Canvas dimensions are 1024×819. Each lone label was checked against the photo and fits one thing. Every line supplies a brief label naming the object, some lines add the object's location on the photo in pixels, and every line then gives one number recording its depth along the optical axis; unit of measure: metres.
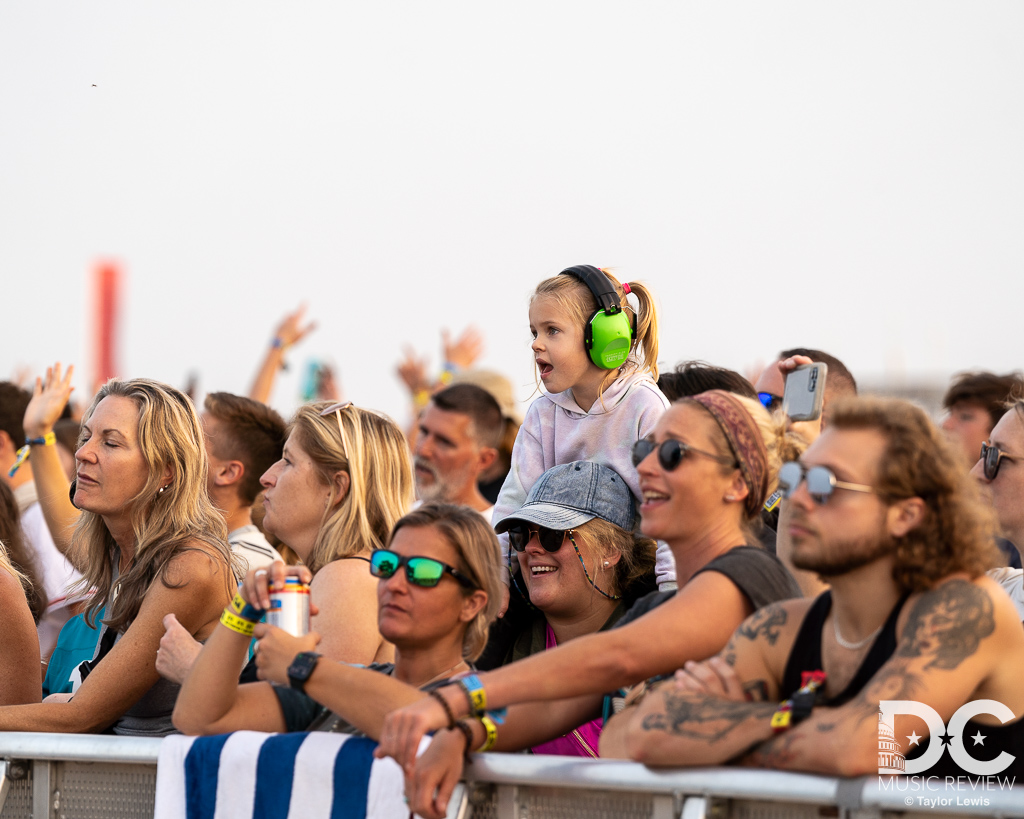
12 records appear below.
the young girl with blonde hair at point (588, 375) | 8.97
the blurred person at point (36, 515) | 11.27
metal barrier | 4.61
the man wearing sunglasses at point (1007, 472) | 8.31
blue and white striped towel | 5.90
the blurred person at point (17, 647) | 8.12
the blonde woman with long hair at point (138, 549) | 7.76
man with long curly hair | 4.96
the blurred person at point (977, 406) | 11.40
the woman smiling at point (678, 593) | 5.59
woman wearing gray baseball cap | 7.86
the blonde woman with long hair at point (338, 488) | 8.46
